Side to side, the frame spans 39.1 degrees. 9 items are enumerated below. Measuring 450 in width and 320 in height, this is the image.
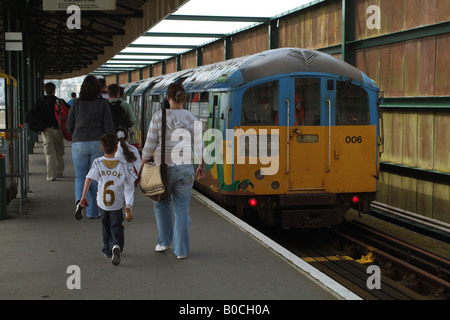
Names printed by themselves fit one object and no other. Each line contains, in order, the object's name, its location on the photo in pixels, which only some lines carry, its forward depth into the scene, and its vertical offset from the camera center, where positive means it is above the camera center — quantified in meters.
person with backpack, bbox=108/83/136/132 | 10.52 +0.18
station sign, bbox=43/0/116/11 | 12.52 +2.33
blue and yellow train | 9.35 -0.26
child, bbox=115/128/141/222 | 6.52 -0.35
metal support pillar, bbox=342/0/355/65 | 14.55 +2.12
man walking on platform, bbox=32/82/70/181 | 12.18 -0.23
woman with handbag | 6.43 -0.37
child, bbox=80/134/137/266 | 6.36 -0.69
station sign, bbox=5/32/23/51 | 12.34 +1.59
